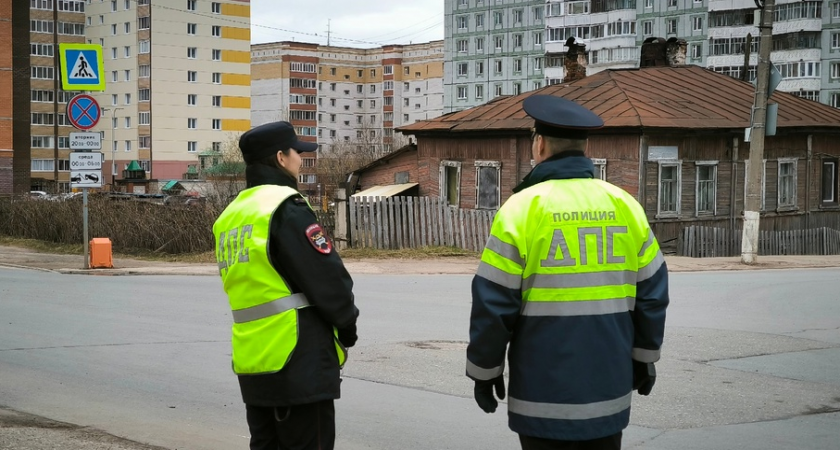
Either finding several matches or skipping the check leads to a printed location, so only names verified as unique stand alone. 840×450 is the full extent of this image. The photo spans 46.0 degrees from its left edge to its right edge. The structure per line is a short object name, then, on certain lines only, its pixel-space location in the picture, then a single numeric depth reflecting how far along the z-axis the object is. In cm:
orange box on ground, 2116
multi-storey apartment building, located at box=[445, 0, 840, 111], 7869
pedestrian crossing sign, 1958
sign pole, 1935
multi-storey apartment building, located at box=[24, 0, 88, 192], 9950
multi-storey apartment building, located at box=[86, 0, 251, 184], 9494
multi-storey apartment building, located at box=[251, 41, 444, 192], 12838
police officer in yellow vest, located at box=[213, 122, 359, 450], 424
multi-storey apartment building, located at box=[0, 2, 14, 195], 5944
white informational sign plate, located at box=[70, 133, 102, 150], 1966
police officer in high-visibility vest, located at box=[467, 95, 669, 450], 382
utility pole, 2147
